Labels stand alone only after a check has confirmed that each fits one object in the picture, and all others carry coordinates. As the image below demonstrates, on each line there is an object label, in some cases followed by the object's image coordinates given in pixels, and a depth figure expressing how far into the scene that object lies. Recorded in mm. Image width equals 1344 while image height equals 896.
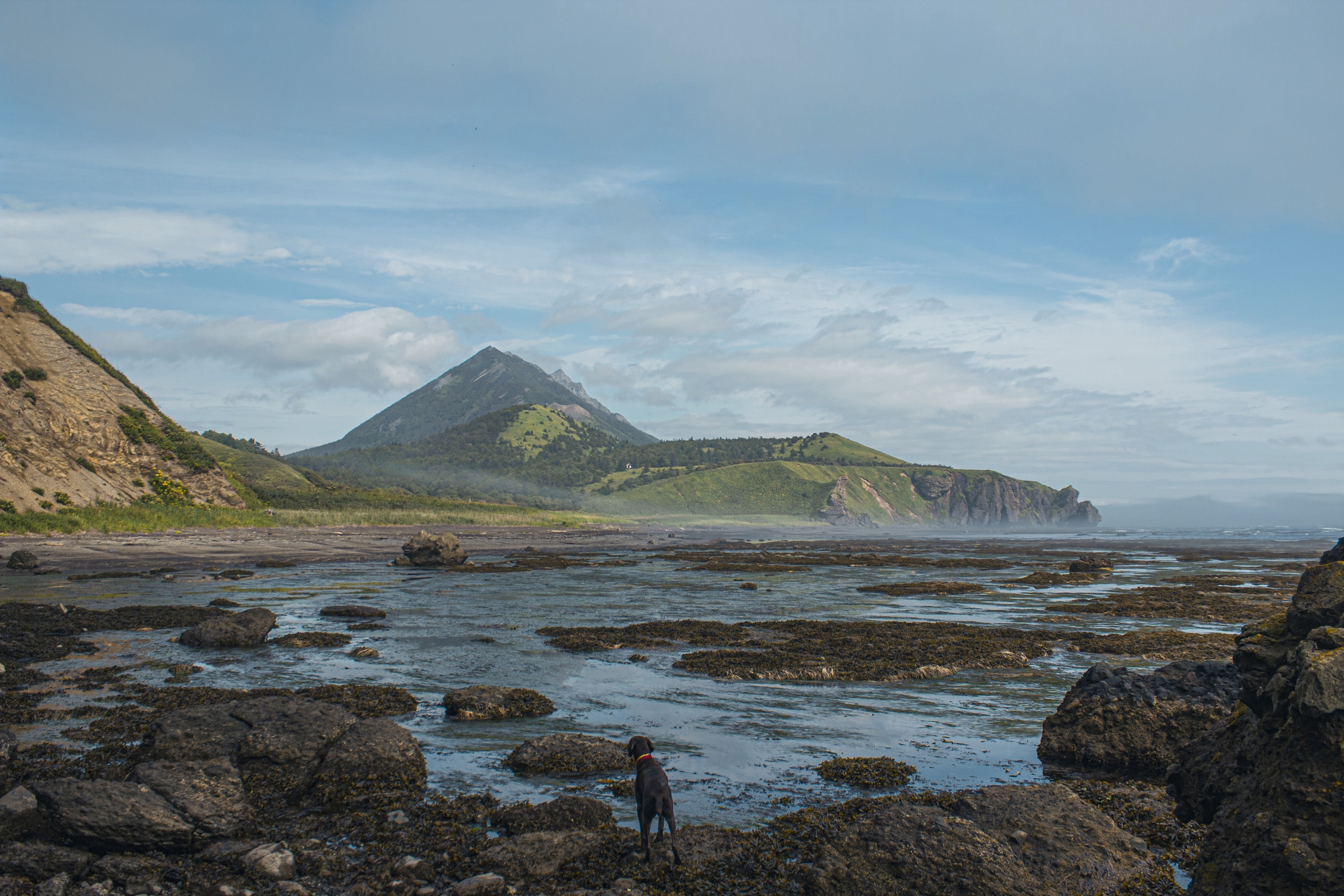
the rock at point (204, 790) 8570
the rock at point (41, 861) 7289
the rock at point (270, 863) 7652
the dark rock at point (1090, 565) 55531
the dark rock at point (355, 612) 27328
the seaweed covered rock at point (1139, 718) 11758
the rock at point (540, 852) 7883
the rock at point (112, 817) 7891
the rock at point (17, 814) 7969
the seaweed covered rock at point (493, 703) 14398
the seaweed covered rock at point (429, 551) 51219
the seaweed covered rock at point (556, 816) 9016
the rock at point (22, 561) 37875
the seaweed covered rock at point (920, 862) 7320
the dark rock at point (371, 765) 10203
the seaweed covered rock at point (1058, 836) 7602
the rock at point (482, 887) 7414
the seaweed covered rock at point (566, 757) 11227
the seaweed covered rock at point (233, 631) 20719
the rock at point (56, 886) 6914
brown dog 8070
